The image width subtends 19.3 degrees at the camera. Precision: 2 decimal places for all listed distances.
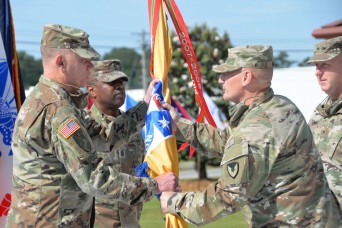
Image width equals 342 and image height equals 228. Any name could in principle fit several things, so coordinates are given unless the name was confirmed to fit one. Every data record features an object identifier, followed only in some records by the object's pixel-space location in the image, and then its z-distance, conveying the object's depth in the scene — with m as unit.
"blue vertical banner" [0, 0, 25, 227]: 8.83
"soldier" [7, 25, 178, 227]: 6.52
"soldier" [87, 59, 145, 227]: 9.30
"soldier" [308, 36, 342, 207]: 8.62
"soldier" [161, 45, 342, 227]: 5.89
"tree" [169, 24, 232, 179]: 31.66
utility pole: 81.15
